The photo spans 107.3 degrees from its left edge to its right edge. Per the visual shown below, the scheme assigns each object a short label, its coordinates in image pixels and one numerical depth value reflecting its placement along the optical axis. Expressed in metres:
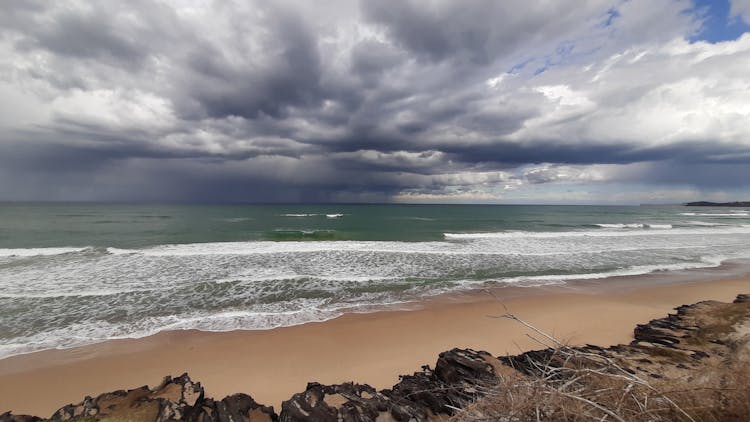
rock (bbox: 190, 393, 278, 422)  3.13
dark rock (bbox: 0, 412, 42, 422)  2.92
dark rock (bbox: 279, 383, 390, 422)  3.03
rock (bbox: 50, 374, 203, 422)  3.02
